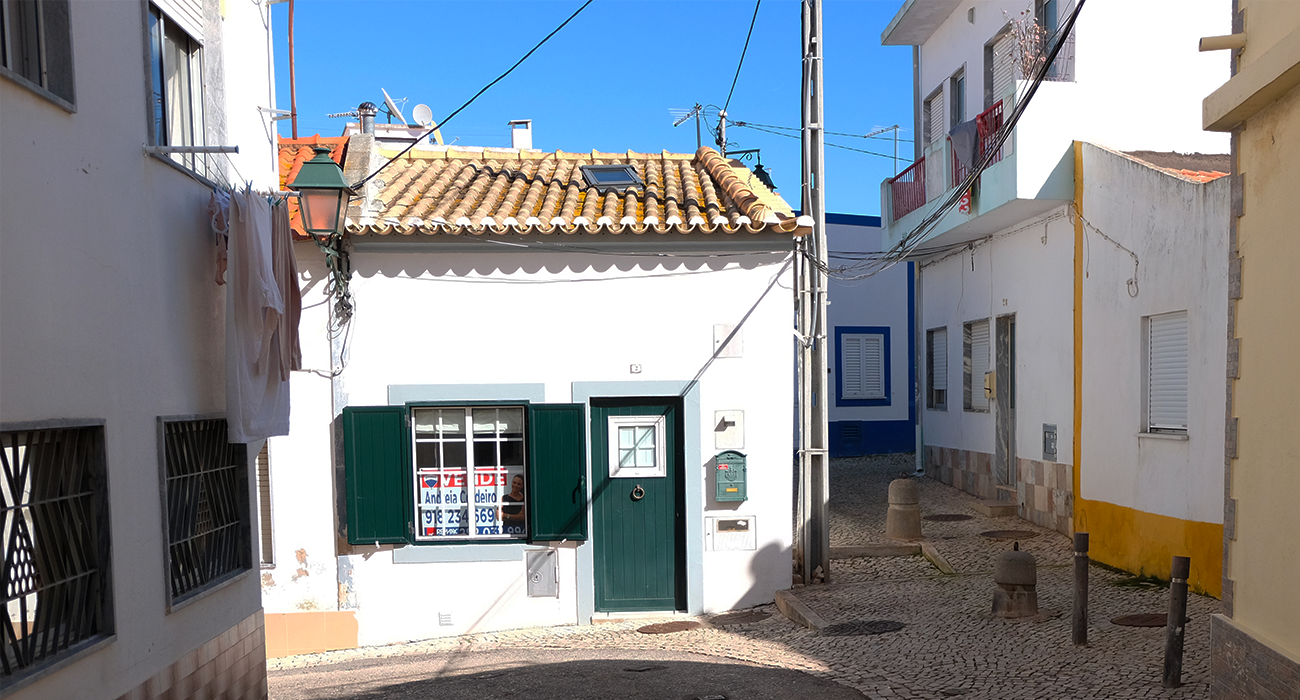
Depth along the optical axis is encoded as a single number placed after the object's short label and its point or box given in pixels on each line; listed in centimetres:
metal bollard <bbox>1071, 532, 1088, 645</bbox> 708
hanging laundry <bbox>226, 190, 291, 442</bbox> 636
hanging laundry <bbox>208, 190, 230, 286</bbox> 641
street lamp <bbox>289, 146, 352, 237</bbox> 825
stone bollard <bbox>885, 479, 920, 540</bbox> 1134
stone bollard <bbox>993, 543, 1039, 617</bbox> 812
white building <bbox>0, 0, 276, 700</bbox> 435
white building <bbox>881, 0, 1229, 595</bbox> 871
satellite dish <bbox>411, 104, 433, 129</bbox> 1536
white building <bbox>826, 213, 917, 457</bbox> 2166
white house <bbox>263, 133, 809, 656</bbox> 959
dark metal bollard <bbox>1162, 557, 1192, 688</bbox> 614
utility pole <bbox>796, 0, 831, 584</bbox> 984
